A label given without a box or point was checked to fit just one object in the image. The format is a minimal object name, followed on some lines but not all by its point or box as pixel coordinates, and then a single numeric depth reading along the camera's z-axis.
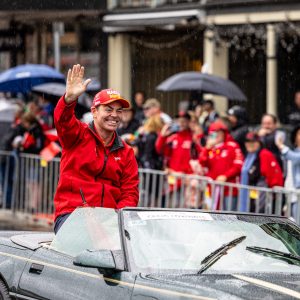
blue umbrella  19.64
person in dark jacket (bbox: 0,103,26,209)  19.00
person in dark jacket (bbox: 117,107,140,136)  18.47
